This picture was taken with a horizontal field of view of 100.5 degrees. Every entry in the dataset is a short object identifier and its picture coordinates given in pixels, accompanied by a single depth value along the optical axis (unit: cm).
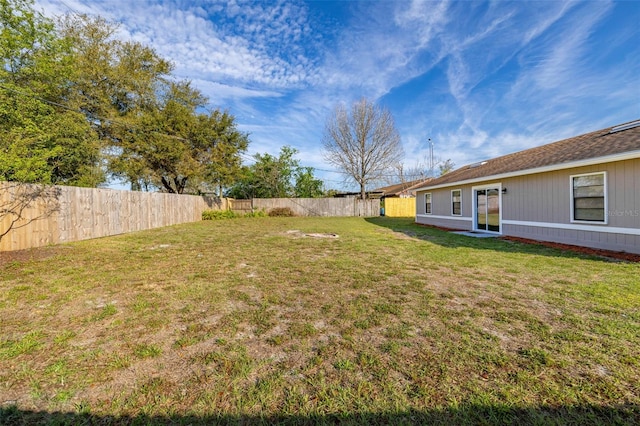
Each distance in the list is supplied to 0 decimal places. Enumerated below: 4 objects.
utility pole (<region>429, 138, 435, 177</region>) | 2695
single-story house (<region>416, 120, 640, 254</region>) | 602
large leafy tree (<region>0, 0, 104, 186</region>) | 634
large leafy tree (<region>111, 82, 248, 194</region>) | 1554
